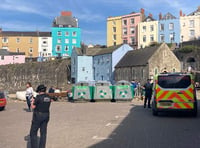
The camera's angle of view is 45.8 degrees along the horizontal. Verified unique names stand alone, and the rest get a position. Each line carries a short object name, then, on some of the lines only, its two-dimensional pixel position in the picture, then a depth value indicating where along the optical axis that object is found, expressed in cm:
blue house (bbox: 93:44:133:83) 4297
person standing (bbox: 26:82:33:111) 1445
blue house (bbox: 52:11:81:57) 6705
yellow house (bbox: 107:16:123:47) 6504
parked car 1511
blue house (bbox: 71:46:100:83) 4650
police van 1107
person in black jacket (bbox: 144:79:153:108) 1498
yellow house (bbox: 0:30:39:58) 6876
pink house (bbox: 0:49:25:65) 6250
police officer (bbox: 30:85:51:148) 561
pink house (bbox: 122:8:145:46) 6198
